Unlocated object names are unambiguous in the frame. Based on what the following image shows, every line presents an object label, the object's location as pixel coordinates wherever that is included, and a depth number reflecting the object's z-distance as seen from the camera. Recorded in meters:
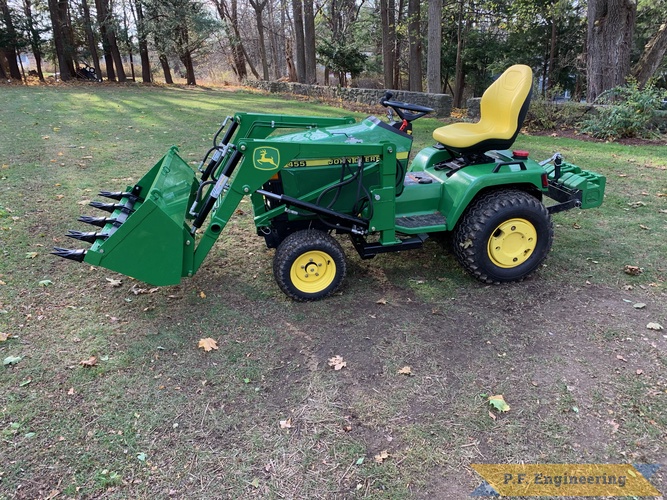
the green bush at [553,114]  10.09
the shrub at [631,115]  8.98
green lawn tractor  3.18
